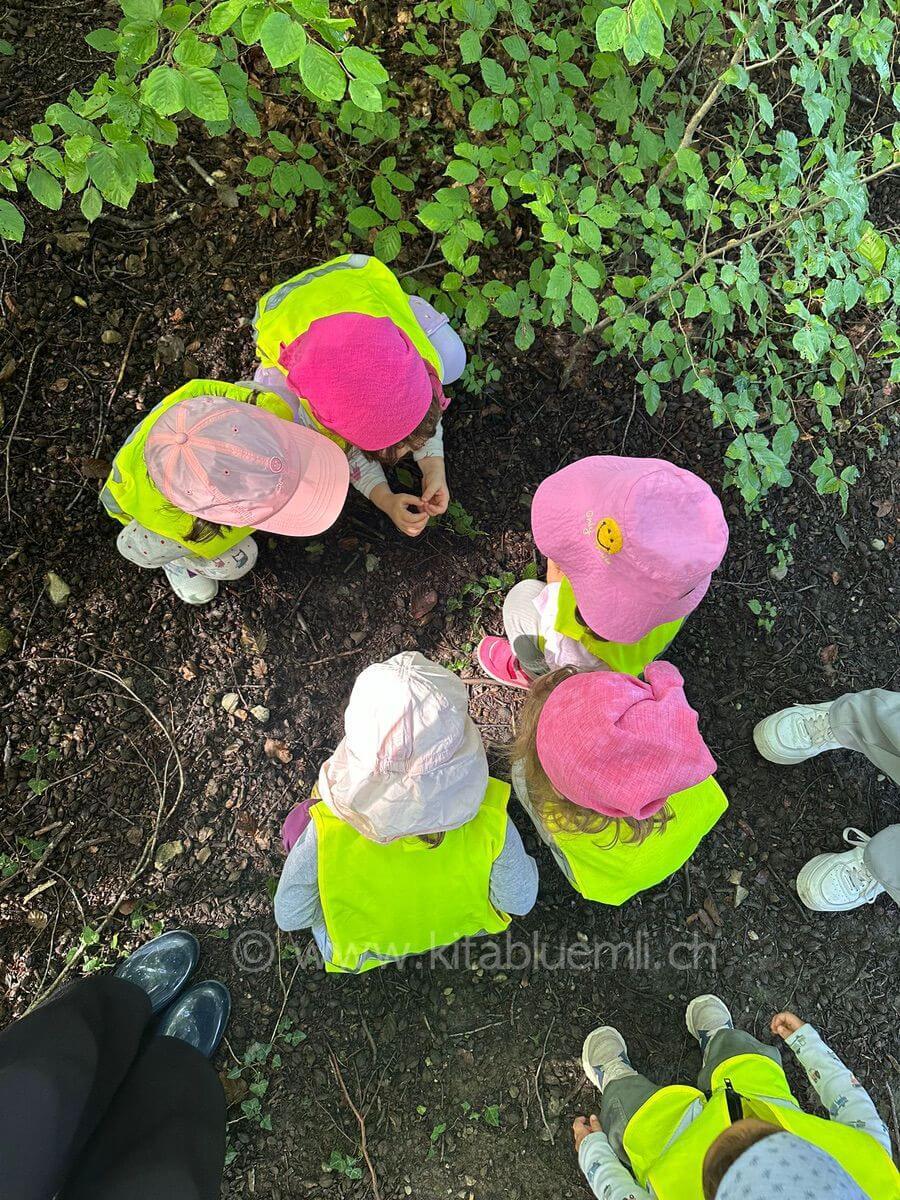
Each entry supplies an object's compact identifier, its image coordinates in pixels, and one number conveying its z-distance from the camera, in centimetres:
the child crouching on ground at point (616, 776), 148
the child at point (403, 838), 147
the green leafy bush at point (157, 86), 107
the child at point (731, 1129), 140
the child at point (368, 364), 168
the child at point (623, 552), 158
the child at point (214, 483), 165
